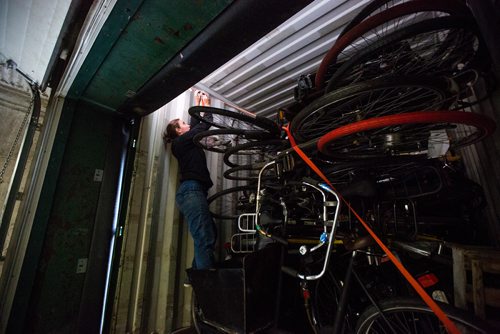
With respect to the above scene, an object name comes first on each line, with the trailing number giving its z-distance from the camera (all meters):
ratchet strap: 0.79
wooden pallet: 1.00
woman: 2.11
